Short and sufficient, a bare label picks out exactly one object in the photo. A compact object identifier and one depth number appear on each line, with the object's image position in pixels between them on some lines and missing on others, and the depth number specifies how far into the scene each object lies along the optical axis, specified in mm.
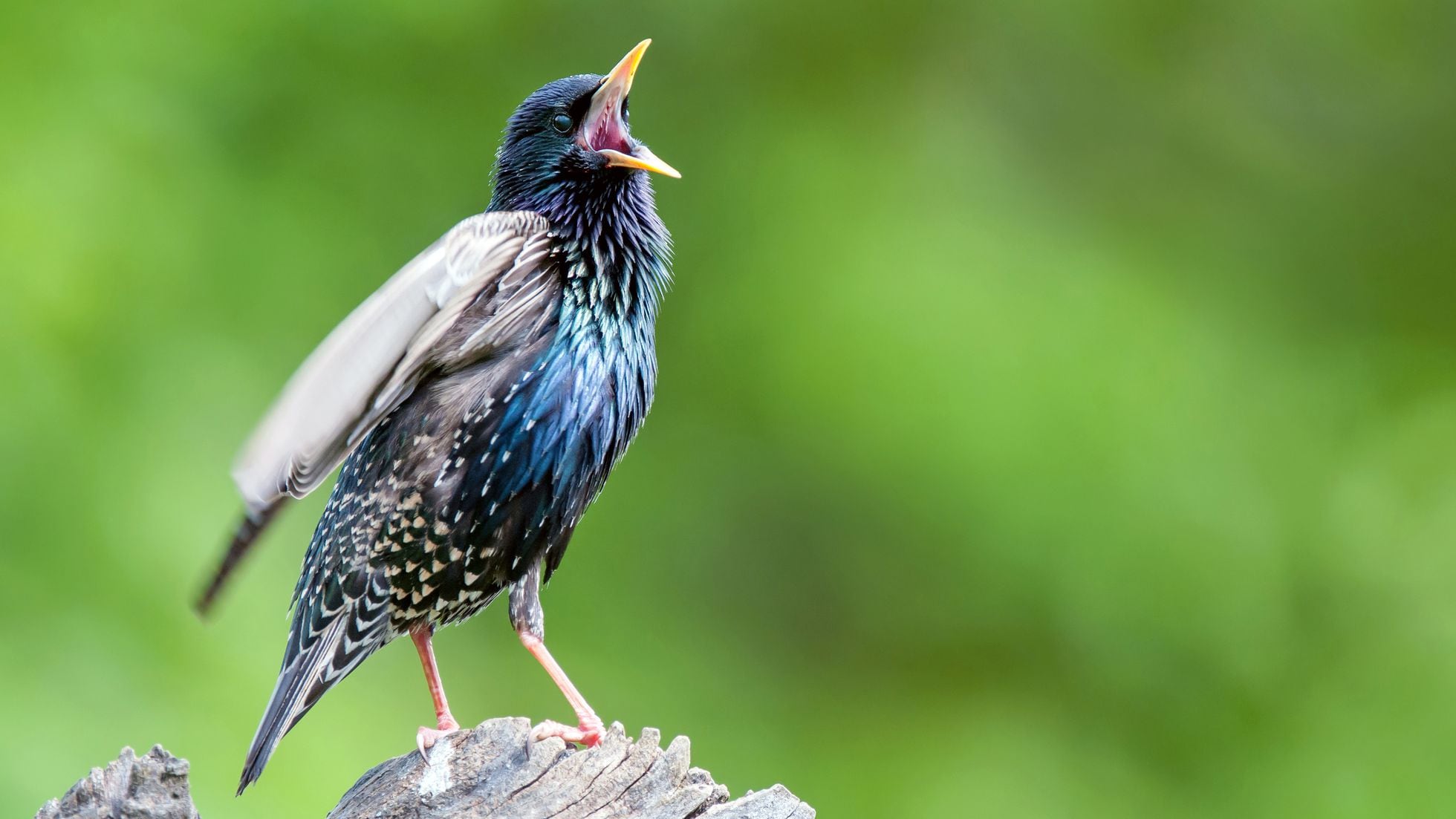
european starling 7793
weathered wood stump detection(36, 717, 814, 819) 6711
